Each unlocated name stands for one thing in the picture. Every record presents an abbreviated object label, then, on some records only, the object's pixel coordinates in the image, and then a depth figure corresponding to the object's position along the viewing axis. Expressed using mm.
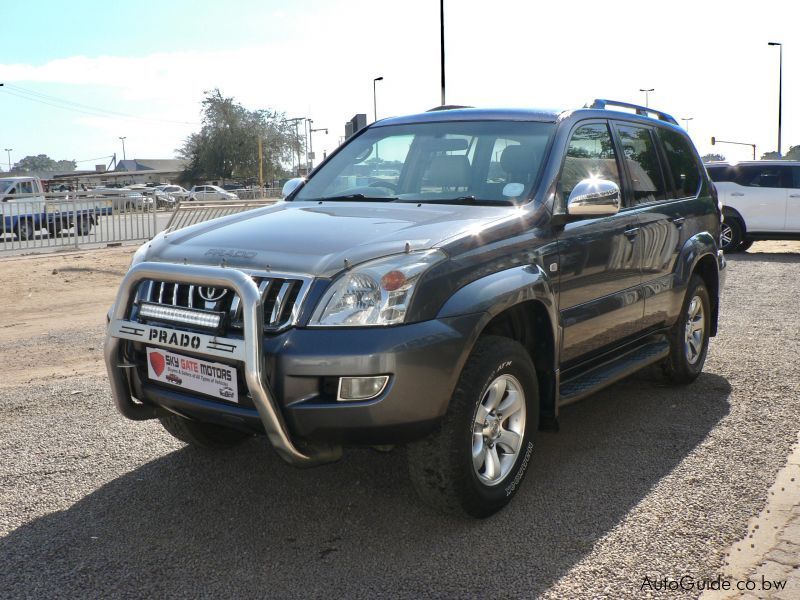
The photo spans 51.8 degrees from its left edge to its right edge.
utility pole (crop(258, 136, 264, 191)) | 74538
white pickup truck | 16641
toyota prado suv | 3268
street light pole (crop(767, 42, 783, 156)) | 51275
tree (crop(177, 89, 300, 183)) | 80312
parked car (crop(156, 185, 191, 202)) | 44906
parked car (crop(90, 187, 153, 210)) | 18344
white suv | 16188
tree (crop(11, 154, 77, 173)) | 165875
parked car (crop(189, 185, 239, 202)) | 45172
